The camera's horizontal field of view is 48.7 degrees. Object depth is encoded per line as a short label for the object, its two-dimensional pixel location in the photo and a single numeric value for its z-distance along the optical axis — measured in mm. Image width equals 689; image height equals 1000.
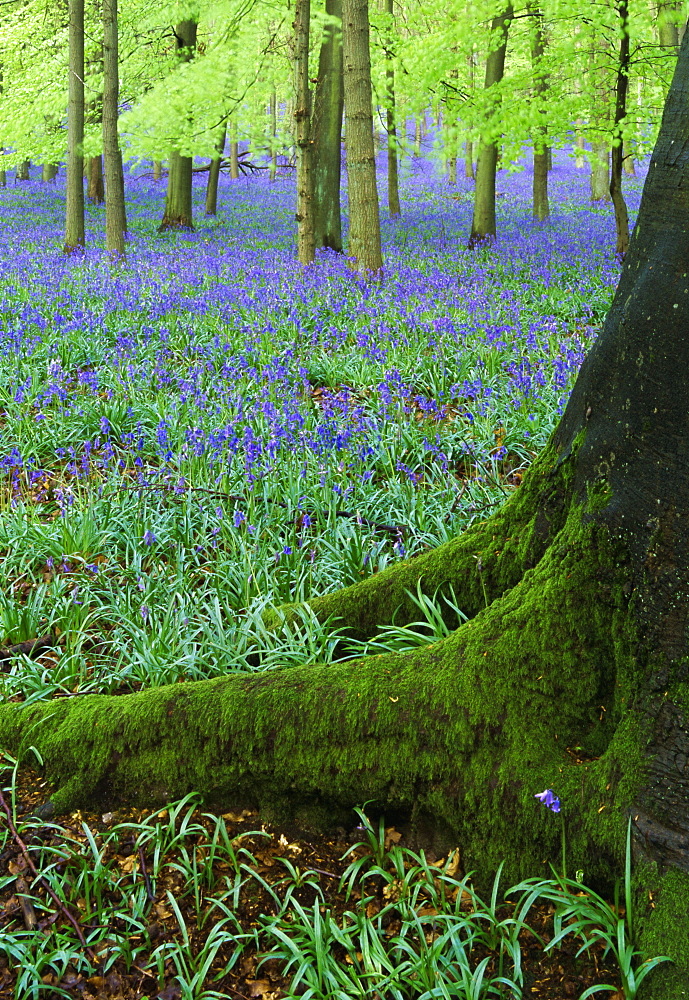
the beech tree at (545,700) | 2012
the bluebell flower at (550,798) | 2059
